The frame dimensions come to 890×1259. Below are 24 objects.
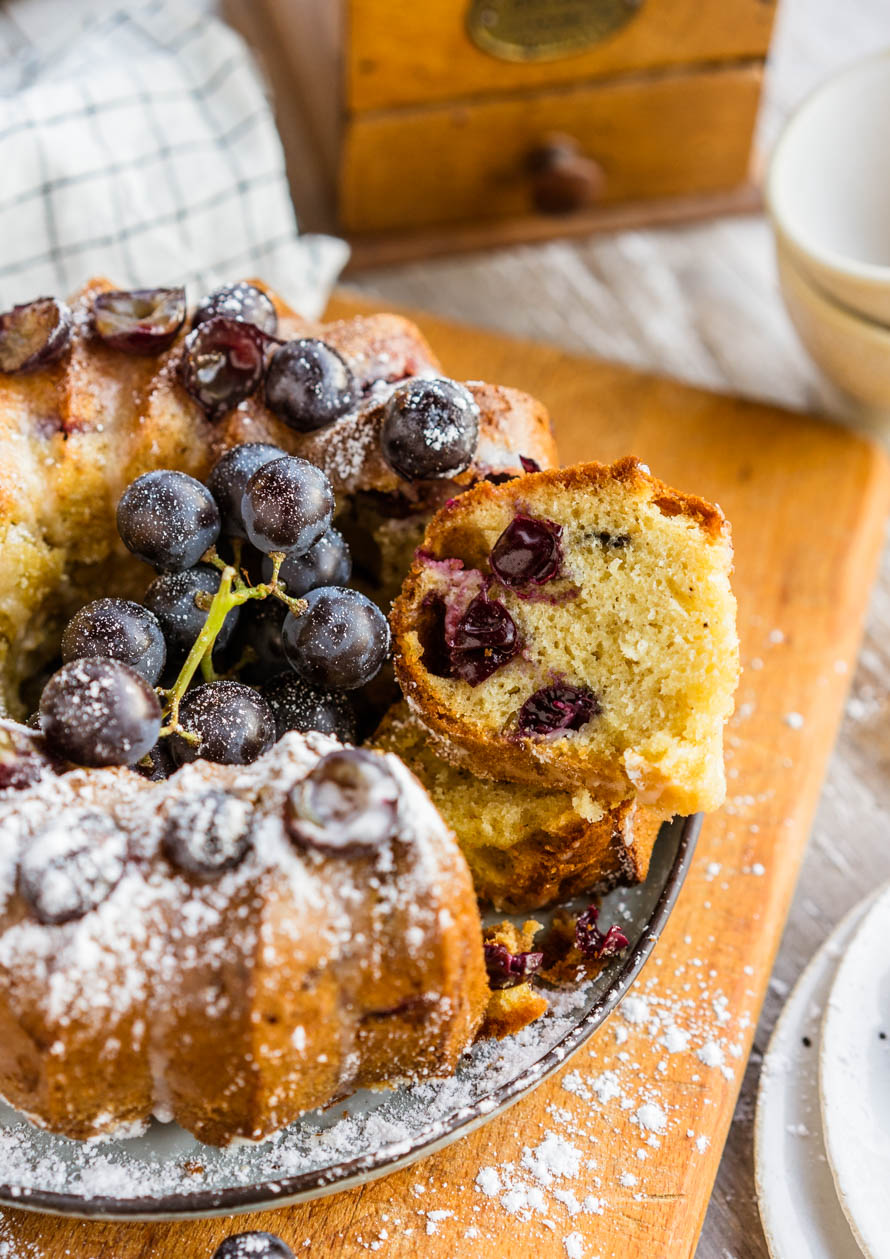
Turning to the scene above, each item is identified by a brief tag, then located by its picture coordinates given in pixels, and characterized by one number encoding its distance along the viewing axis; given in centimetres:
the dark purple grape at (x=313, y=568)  56
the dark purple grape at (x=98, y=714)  52
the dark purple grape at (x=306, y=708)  56
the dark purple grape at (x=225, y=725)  54
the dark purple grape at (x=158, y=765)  55
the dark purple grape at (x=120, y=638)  55
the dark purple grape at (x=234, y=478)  57
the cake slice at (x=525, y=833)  56
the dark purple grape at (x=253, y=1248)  54
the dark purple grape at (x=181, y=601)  56
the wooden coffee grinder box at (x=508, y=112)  77
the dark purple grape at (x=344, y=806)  51
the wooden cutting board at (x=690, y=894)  56
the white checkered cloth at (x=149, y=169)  73
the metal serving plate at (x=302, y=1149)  52
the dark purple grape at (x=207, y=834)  51
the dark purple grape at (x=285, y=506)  55
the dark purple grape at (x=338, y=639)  55
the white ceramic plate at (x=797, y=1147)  58
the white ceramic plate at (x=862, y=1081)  57
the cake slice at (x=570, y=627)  55
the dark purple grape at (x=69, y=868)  51
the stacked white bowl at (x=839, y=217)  70
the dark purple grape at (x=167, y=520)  56
